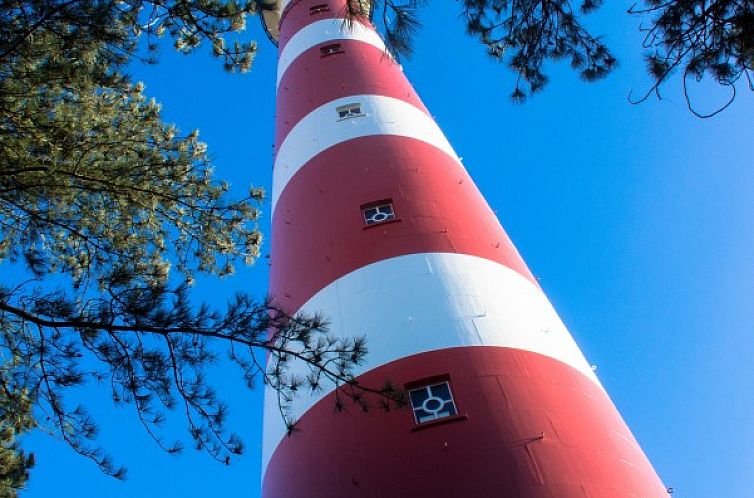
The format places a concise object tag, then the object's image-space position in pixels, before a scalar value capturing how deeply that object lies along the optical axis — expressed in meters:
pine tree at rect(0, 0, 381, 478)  4.63
